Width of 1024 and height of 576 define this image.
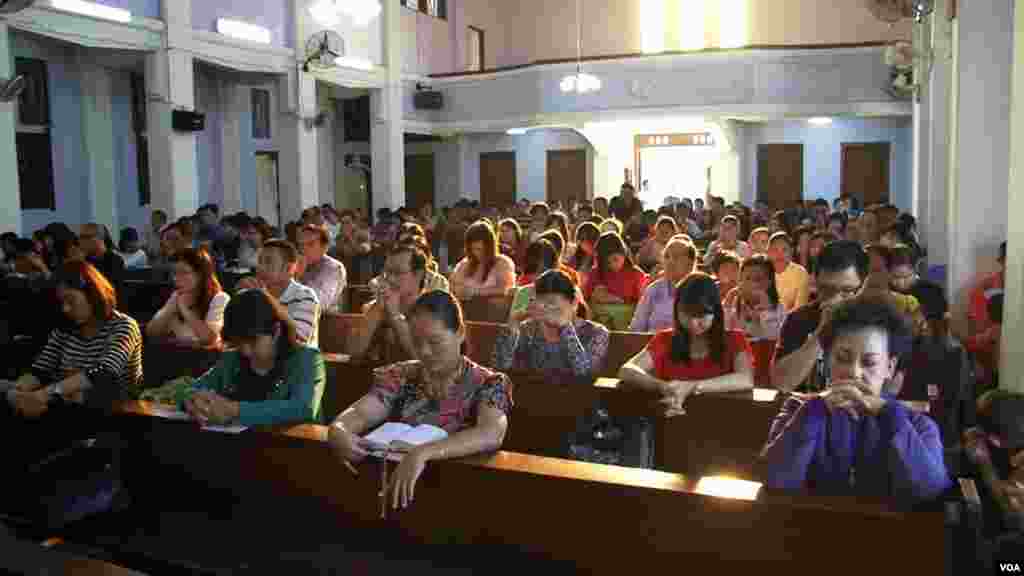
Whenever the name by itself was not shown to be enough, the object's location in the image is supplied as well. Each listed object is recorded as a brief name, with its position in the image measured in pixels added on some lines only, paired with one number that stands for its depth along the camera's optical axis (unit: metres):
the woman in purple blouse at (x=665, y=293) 5.84
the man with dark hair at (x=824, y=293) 4.16
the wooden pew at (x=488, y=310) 6.82
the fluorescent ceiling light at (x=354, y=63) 15.12
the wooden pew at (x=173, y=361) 5.15
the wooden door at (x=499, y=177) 20.78
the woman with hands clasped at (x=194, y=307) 5.37
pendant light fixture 15.88
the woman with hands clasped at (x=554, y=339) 4.45
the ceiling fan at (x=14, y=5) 9.09
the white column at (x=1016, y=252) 4.98
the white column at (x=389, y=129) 16.28
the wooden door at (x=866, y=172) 17.91
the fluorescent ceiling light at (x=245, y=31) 12.70
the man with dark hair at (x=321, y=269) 7.00
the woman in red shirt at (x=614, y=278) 6.71
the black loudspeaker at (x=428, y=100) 18.39
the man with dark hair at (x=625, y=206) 13.64
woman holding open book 3.23
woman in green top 3.49
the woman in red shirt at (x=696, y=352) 3.87
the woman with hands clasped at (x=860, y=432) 2.46
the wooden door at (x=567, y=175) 20.22
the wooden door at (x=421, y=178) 21.45
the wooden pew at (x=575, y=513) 2.40
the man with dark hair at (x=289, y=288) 5.19
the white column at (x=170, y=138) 11.70
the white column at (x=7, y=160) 9.59
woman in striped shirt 4.05
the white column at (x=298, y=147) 14.06
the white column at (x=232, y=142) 15.52
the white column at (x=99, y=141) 13.05
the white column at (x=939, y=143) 9.12
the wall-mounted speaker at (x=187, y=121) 11.80
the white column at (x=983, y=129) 6.66
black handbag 3.65
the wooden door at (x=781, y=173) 18.50
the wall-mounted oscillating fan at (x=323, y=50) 13.90
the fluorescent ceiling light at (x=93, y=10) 10.32
